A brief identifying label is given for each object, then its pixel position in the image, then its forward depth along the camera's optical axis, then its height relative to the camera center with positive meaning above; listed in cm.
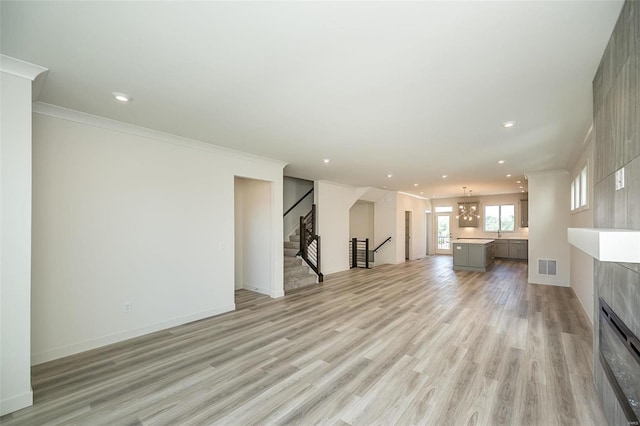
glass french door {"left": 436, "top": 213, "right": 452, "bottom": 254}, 1338 -98
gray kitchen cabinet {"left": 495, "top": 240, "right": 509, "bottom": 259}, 1163 -151
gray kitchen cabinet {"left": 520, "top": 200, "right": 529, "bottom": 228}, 1120 +0
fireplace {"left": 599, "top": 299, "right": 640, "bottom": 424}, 150 -93
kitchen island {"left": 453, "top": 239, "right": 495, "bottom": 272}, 880 -137
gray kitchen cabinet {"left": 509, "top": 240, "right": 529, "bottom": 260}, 1120 -148
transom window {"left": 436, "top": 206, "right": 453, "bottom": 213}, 1325 +19
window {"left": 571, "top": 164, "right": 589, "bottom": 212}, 480 +46
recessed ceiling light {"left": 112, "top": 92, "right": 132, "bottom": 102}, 277 +118
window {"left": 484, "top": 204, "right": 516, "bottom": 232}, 1183 -22
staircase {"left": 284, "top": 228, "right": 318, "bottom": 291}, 660 -143
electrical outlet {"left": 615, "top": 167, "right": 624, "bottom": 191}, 179 +23
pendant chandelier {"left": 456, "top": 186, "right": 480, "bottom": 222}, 1236 +4
